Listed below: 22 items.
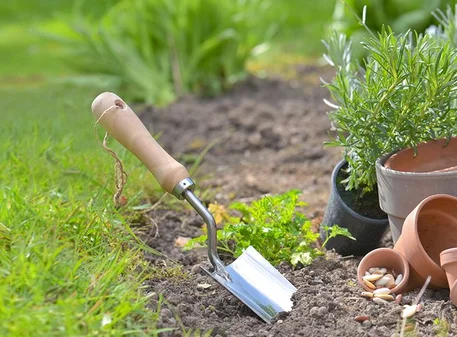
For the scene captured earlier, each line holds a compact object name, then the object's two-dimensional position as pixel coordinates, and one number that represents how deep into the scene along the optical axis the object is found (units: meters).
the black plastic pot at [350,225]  2.84
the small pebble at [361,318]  2.35
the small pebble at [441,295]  2.48
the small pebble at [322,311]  2.38
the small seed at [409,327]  2.28
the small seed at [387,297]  2.46
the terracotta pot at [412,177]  2.54
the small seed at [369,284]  2.52
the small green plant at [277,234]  2.73
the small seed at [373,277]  2.54
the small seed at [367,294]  2.49
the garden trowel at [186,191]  2.52
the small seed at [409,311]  2.33
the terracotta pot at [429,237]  2.47
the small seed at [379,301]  2.45
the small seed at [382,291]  2.48
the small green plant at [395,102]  2.55
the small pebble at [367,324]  2.32
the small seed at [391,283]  2.51
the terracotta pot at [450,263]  2.36
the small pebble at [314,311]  2.38
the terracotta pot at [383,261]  2.54
